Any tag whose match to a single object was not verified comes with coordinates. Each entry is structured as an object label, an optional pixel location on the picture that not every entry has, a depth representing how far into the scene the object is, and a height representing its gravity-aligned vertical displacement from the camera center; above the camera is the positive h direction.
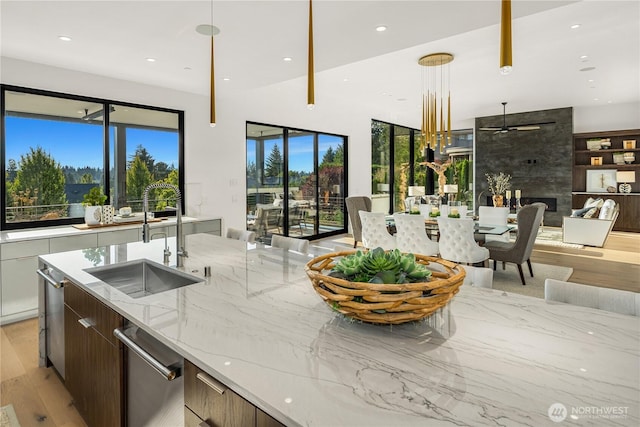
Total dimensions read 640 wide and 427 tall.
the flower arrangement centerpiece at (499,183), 9.91 +0.37
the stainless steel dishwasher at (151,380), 1.19 -0.63
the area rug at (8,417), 2.08 -1.24
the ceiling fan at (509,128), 8.17 +1.50
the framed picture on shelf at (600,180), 9.15 +0.38
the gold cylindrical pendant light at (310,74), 1.84 +0.61
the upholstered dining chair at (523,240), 4.46 -0.53
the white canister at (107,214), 4.39 -0.17
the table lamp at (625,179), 8.90 +0.39
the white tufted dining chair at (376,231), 5.00 -0.45
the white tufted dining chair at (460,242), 4.22 -0.52
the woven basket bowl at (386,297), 1.08 -0.30
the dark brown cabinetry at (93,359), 1.52 -0.73
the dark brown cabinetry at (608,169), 8.79 +0.65
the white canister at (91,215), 4.26 -0.18
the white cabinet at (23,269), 3.44 -0.65
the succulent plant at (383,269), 1.17 -0.23
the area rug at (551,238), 7.05 -0.88
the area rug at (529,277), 4.30 -1.04
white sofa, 6.69 -0.55
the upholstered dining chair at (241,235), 3.18 -0.33
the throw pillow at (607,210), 6.71 -0.26
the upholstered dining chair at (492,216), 5.62 -0.30
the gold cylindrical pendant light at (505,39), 1.19 +0.50
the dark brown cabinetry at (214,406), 0.90 -0.54
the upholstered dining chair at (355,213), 6.27 -0.26
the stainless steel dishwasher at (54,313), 2.15 -0.70
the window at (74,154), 4.08 +0.55
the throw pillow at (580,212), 7.16 -0.32
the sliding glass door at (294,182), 6.54 +0.31
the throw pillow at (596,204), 7.30 -0.17
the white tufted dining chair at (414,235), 4.55 -0.47
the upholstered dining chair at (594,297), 1.40 -0.40
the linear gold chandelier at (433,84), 5.09 +1.87
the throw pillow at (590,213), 7.01 -0.33
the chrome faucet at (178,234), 2.11 -0.20
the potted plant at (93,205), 4.26 -0.06
